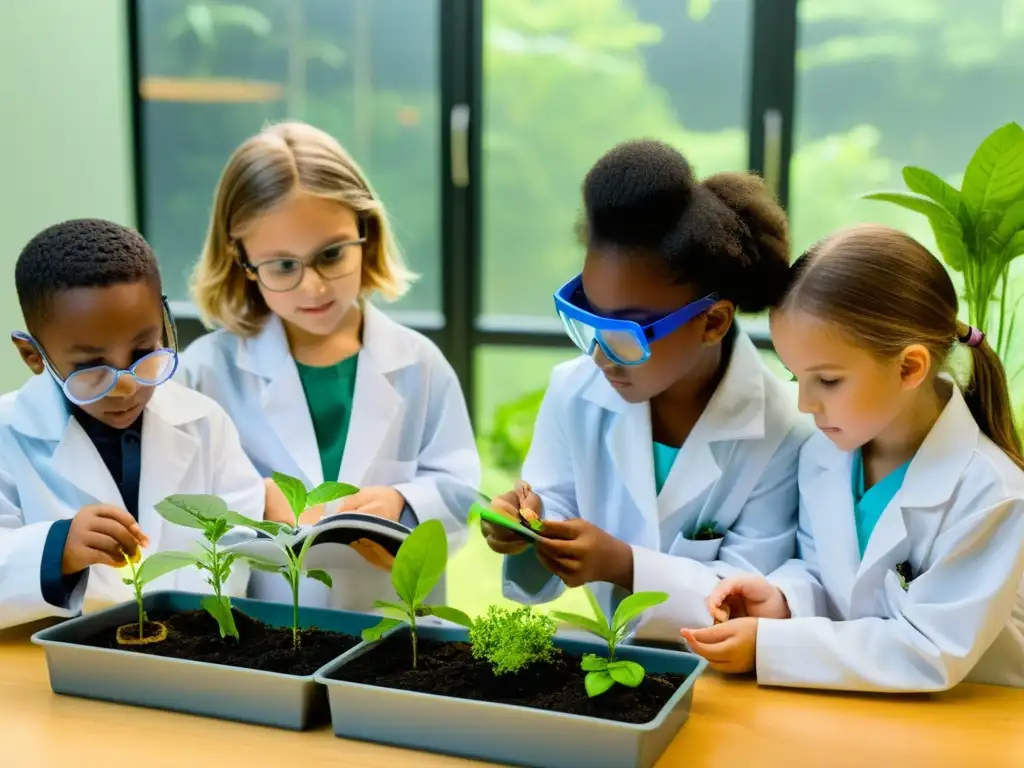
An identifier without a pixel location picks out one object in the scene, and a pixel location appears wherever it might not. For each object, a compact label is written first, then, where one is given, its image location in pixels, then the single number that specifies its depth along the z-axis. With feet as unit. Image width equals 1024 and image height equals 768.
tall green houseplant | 6.20
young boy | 5.31
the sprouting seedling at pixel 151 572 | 4.66
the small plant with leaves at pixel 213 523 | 4.73
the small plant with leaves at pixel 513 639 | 4.32
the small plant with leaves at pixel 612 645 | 4.09
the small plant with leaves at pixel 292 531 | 4.70
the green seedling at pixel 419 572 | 4.48
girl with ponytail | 4.79
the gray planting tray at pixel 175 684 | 4.31
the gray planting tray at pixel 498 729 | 3.86
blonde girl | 7.18
